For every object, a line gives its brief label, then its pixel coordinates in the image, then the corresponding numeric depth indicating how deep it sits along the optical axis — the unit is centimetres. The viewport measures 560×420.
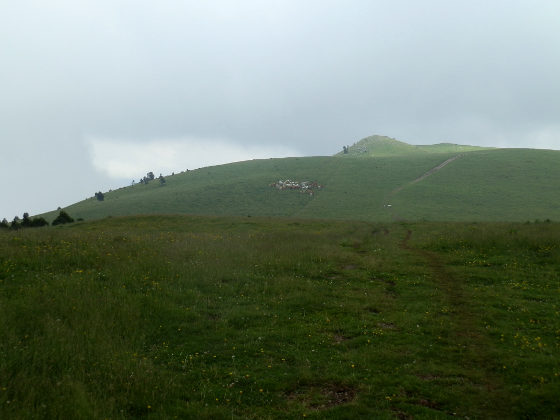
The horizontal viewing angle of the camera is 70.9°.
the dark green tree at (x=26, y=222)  5497
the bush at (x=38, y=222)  5538
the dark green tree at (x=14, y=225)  4840
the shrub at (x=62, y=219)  5857
